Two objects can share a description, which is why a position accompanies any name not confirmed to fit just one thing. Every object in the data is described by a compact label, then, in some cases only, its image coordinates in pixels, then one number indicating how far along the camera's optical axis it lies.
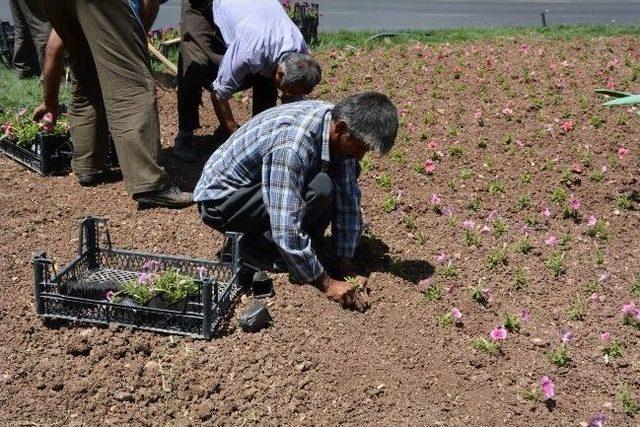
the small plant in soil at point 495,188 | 5.00
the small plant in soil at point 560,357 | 3.40
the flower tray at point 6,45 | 7.70
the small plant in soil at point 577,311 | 3.76
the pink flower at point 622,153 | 5.43
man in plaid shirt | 3.35
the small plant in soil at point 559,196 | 4.89
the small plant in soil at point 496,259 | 4.18
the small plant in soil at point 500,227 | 4.55
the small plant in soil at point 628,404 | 3.16
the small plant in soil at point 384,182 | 5.08
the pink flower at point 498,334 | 3.46
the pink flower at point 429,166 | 5.20
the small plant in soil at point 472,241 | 4.40
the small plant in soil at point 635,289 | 4.00
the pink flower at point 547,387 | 3.16
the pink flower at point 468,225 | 4.54
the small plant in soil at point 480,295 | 3.83
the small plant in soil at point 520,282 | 4.00
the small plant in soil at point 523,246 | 4.33
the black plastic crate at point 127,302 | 3.28
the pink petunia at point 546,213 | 4.71
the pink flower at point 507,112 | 6.11
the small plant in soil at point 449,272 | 4.04
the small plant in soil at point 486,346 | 3.45
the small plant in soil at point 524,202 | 4.85
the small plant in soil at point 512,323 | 3.62
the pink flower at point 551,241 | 4.38
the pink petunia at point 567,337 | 3.52
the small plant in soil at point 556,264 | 4.14
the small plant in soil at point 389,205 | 4.77
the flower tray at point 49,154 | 5.07
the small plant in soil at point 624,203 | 4.89
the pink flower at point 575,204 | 4.71
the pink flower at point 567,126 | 5.79
